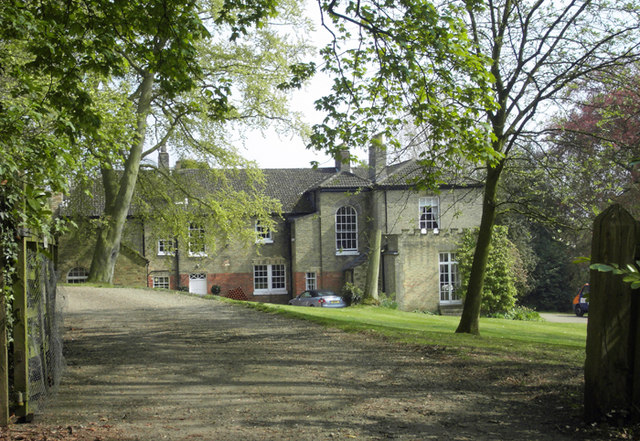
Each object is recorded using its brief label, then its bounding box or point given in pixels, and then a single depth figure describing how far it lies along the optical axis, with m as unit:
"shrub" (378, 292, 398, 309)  29.23
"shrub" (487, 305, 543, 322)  29.58
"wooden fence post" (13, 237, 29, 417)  5.70
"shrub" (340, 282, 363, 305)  33.78
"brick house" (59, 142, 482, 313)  34.06
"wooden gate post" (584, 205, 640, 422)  5.33
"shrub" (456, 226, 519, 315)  30.16
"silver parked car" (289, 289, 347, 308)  31.91
